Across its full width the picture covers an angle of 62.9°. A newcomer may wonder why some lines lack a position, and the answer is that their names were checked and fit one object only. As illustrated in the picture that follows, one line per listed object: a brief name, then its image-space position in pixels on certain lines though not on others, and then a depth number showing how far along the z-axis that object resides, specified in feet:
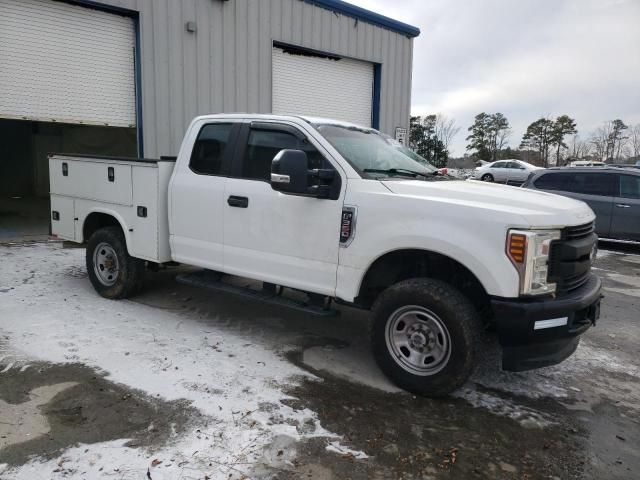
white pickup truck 11.48
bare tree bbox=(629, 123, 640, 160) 163.04
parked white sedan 96.12
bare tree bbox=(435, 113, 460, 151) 137.90
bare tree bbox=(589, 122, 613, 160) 164.76
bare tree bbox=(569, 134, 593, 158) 161.98
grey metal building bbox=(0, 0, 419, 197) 29.03
